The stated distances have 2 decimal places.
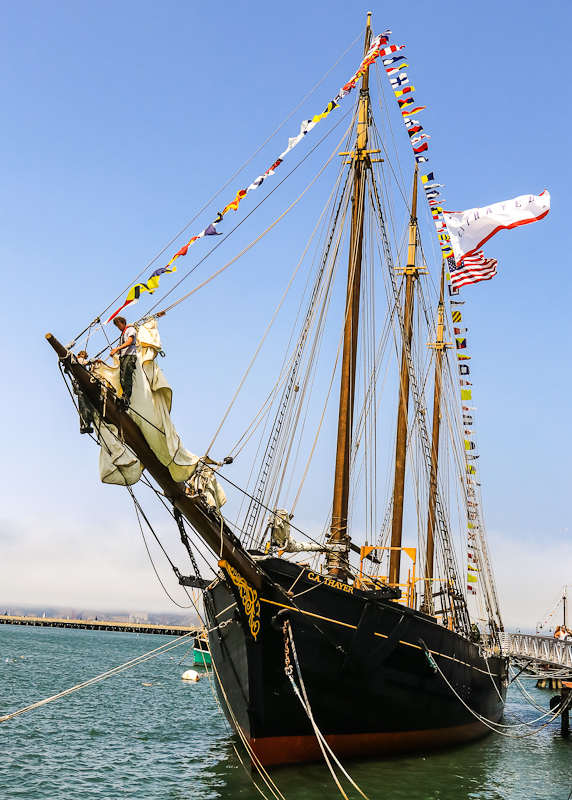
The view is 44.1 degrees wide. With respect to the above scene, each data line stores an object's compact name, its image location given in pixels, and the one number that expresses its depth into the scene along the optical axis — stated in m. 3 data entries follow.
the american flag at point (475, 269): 23.05
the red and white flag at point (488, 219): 20.83
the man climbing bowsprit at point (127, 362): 12.48
